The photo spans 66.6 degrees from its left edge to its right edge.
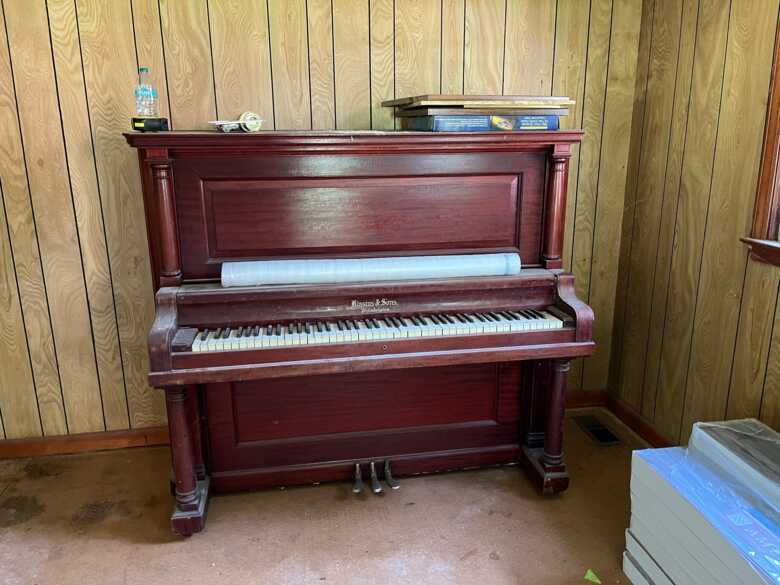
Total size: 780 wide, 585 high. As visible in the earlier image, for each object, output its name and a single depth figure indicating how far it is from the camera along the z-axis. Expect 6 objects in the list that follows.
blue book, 2.04
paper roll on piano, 2.01
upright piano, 1.92
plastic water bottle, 2.05
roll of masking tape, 2.02
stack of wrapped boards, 1.44
